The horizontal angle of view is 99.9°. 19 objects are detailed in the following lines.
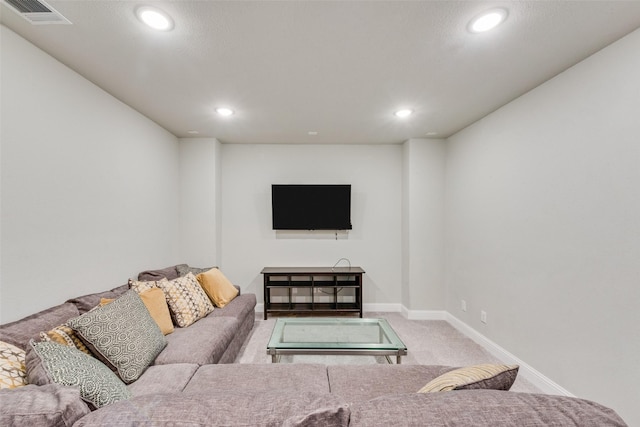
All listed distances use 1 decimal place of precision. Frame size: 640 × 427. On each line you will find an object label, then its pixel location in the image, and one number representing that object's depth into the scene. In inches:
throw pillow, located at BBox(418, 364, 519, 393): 38.9
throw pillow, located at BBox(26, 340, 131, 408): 41.3
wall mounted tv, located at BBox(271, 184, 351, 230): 156.1
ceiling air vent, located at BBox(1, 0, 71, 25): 54.2
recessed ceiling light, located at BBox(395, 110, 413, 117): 110.0
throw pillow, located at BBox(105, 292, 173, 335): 82.9
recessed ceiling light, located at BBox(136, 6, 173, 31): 56.2
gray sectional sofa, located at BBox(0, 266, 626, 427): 28.2
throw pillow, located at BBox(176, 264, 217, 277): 122.5
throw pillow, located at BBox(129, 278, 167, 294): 90.3
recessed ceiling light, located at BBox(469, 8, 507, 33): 56.8
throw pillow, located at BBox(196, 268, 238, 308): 113.8
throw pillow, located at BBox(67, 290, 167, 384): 58.6
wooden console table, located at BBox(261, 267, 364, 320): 144.3
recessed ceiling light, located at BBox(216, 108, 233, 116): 108.3
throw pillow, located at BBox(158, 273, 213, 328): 92.4
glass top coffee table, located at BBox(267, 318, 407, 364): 81.3
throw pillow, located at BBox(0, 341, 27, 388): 42.1
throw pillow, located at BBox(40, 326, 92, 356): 56.4
